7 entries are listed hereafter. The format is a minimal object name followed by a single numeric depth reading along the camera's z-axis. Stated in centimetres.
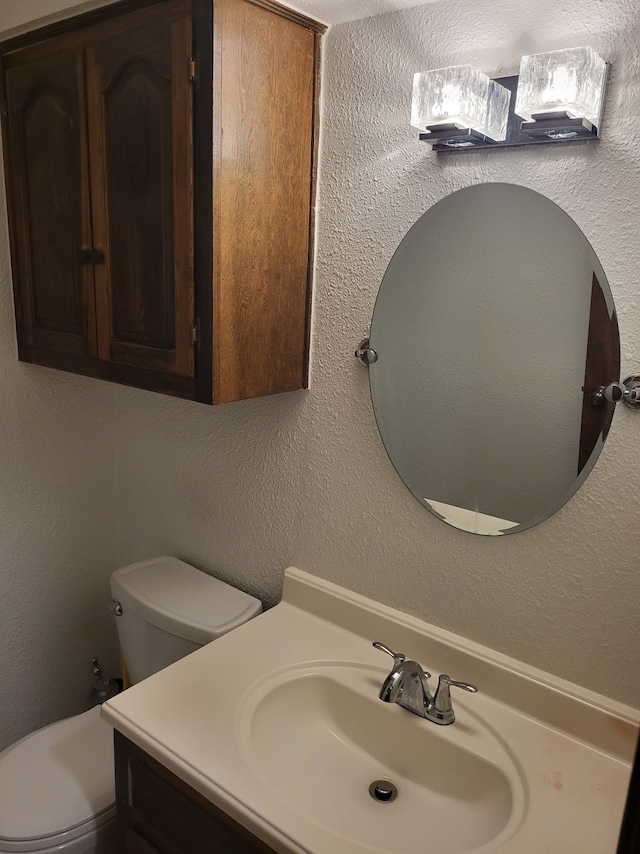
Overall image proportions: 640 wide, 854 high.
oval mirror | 108
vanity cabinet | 105
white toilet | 138
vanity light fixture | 97
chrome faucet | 117
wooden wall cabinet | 116
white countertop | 97
